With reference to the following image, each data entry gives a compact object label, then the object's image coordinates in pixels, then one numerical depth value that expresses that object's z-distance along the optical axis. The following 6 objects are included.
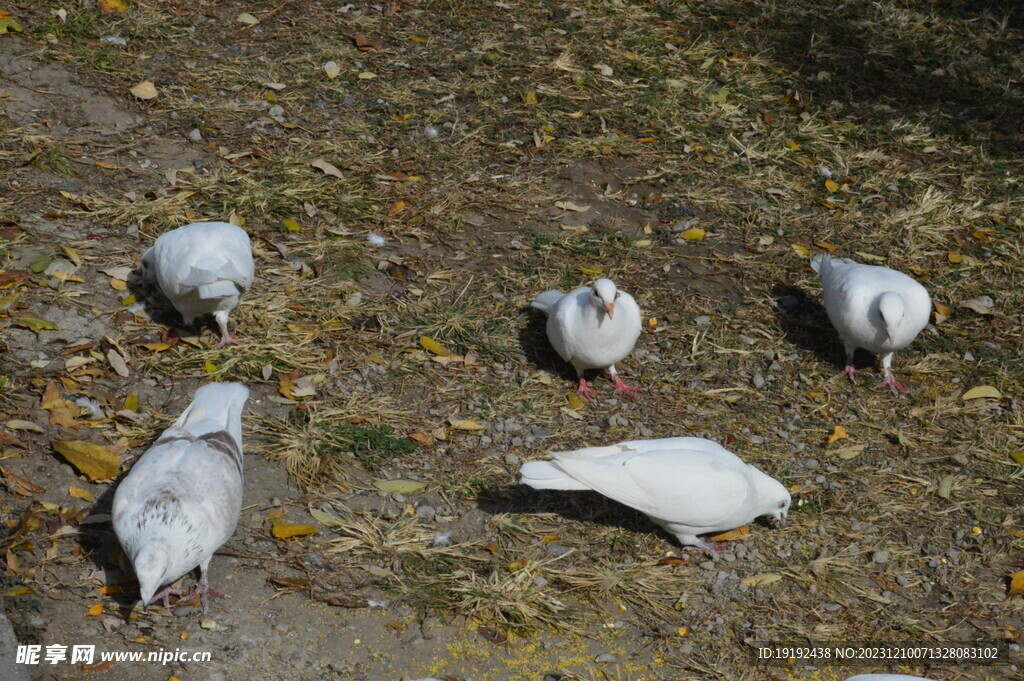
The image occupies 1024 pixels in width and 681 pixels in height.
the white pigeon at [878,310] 4.91
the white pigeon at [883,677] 3.17
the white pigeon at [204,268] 4.42
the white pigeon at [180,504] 3.29
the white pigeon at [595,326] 4.58
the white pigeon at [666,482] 3.88
